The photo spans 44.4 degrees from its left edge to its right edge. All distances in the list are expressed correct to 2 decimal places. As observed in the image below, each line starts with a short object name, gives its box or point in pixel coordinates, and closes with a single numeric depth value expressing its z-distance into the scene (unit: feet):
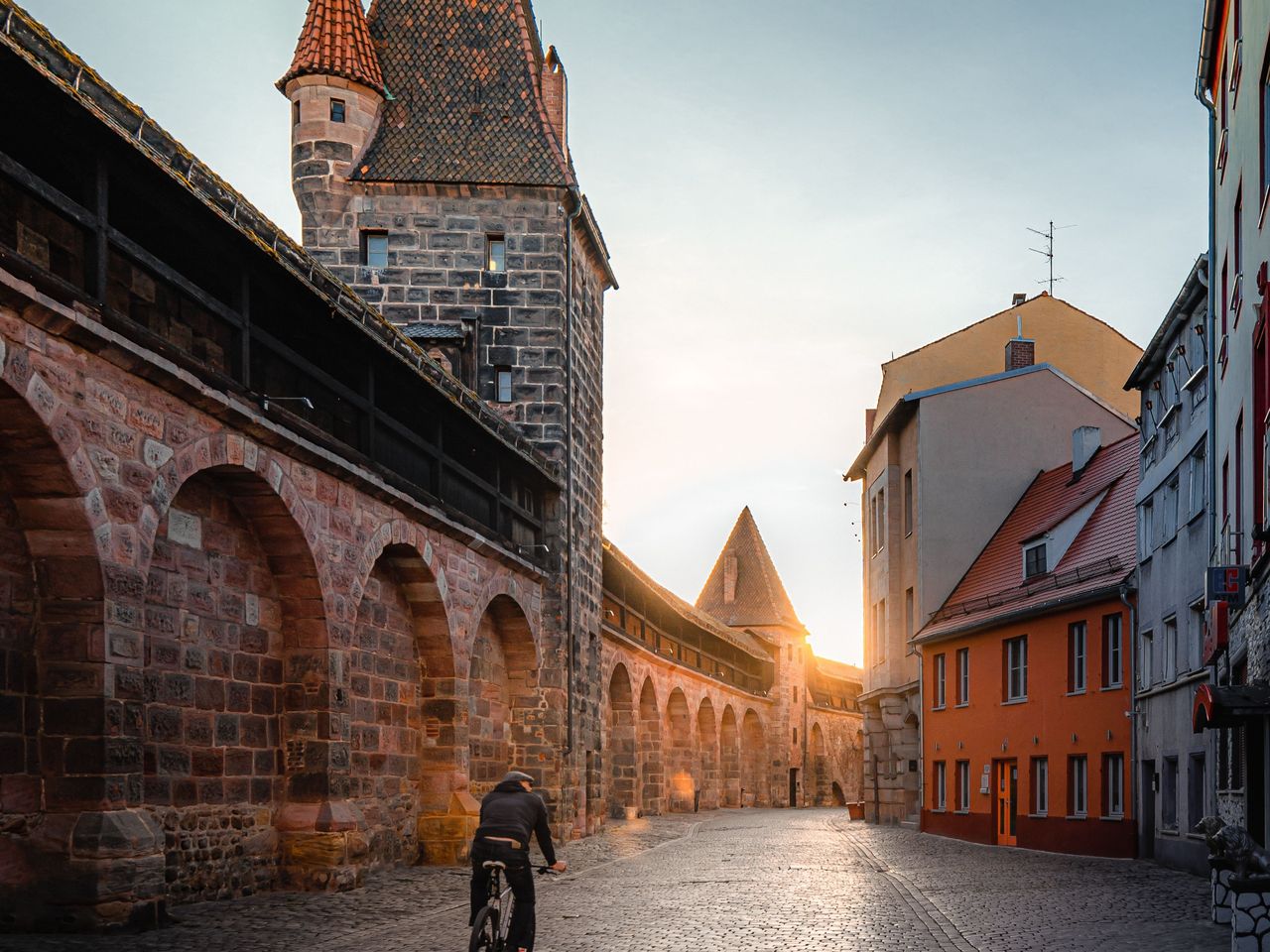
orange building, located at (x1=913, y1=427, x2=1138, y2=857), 81.41
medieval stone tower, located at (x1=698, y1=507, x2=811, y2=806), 207.41
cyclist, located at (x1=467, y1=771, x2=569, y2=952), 30.19
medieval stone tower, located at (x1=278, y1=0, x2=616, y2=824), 84.64
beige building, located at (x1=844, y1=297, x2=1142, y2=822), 107.24
